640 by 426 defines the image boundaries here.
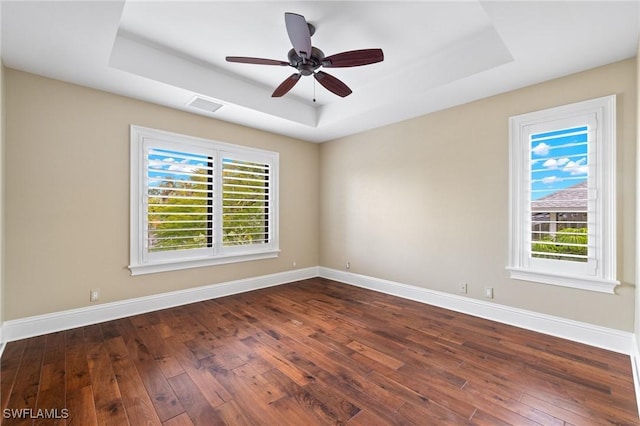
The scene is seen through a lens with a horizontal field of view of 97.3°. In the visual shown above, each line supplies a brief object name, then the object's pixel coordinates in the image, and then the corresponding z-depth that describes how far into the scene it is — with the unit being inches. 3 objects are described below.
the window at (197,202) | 139.3
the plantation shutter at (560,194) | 109.7
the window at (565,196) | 104.7
